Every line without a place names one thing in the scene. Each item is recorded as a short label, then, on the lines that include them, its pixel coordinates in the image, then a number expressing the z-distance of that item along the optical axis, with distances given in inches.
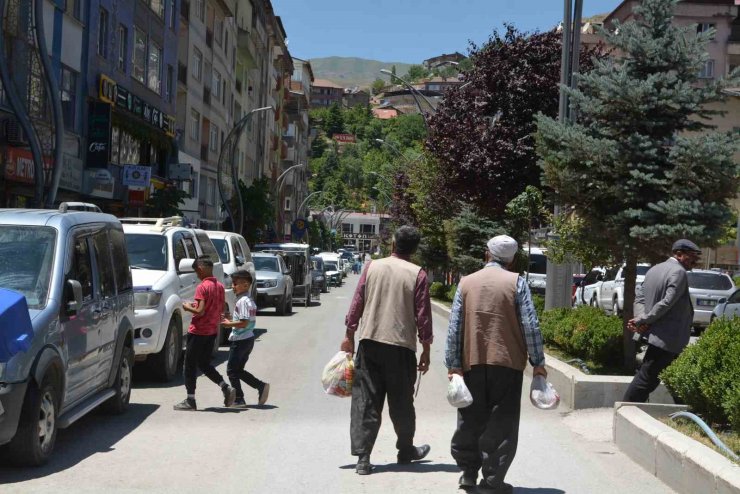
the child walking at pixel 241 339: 432.1
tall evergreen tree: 474.6
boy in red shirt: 427.5
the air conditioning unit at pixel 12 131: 938.7
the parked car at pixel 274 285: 1179.9
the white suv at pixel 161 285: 505.7
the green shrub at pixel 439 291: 1639.9
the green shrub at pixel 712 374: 314.8
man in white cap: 275.1
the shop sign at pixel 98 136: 1201.4
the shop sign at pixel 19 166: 944.3
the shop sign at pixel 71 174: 1089.4
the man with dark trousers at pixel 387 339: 305.0
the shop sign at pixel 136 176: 1317.7
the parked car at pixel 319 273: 2076.0
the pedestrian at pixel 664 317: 378.3
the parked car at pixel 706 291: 1058.7
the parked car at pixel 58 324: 288.5
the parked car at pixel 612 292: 1195.9
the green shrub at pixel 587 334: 529.7
